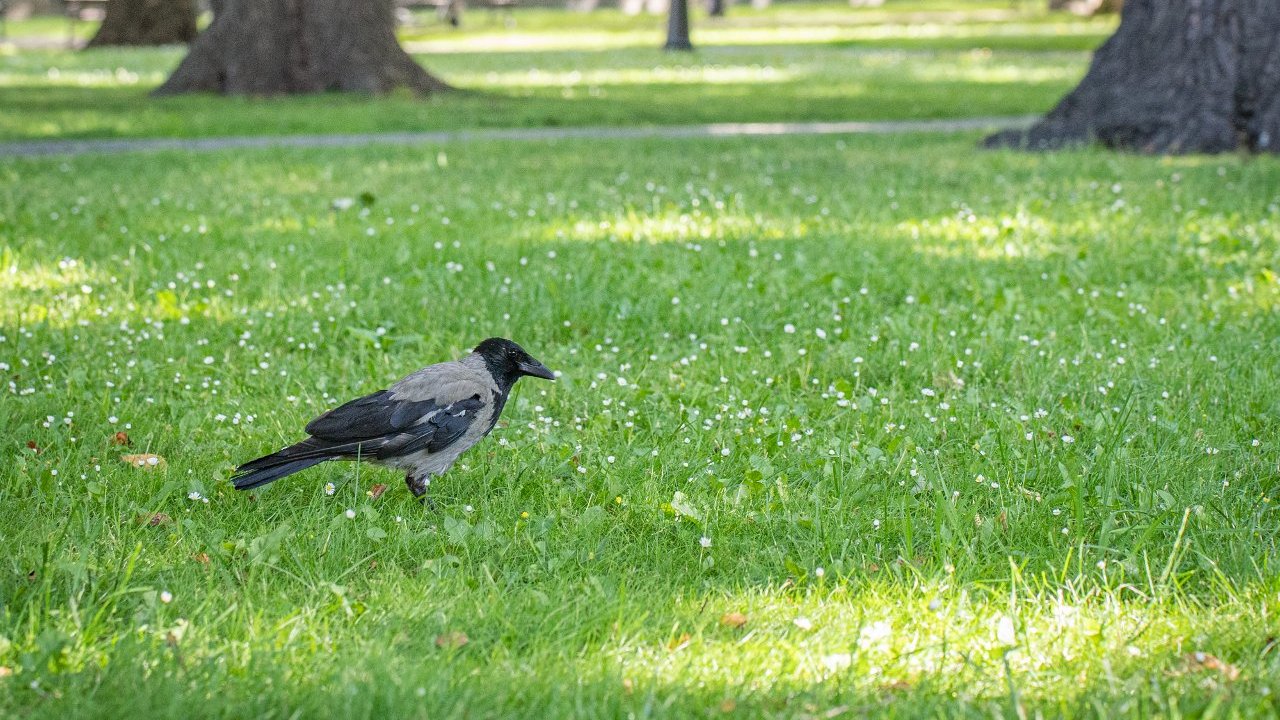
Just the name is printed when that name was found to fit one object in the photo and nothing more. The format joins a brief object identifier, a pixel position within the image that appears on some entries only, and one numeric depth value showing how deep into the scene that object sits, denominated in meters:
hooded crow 7.77
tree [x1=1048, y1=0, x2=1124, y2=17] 85.44
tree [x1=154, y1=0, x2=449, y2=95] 34.22
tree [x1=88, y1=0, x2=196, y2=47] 62.50
